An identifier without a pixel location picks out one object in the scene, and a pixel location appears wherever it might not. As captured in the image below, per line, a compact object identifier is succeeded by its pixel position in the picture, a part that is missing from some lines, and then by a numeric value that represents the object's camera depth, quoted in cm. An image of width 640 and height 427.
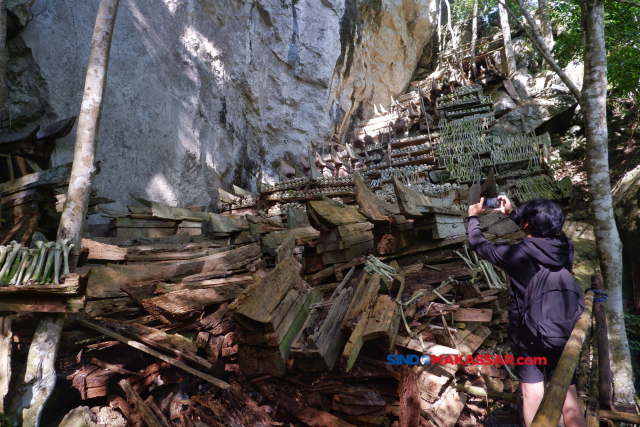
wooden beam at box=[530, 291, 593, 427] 135
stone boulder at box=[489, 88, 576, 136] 1850
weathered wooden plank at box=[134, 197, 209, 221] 651
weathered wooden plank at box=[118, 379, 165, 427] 267
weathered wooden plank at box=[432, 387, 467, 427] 289
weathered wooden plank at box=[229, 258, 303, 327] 283
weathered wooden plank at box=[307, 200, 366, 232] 394
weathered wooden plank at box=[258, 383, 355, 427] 264
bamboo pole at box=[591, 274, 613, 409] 341
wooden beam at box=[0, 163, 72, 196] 436
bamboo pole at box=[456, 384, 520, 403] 321
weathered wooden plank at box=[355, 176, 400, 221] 383
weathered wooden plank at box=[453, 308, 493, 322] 367
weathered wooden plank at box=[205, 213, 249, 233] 720
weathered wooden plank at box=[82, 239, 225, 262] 442
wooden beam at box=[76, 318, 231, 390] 292
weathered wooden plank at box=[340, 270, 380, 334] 298
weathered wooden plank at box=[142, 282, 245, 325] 341
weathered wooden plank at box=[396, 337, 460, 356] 312
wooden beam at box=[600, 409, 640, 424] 299
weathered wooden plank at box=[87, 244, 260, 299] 357
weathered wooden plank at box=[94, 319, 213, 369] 308
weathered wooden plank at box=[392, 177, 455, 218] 381
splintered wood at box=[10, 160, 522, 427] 279
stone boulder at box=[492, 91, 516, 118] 2152
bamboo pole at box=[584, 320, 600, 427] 302
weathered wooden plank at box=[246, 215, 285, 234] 634
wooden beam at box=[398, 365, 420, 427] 267
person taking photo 260
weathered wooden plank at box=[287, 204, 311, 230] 620
